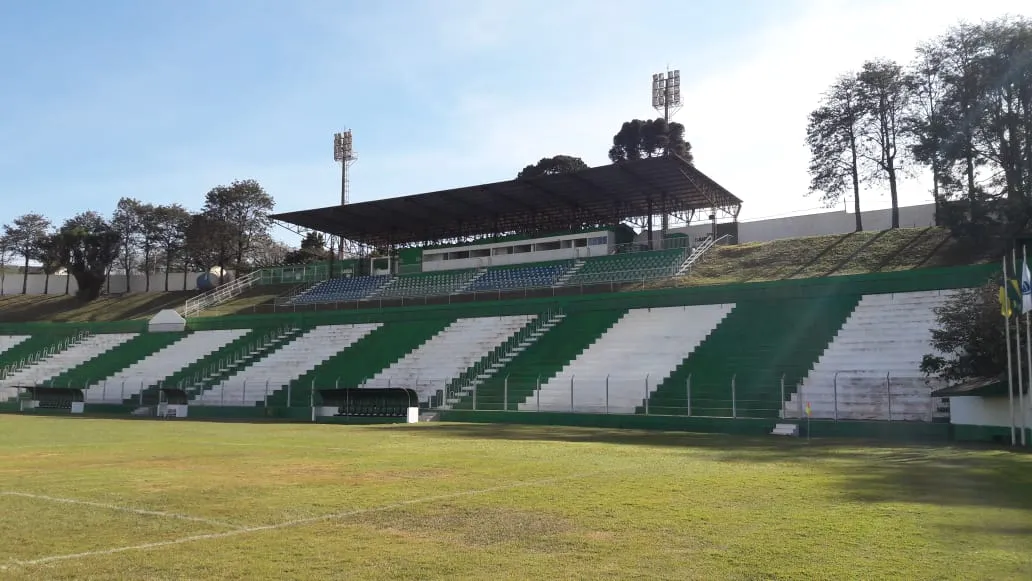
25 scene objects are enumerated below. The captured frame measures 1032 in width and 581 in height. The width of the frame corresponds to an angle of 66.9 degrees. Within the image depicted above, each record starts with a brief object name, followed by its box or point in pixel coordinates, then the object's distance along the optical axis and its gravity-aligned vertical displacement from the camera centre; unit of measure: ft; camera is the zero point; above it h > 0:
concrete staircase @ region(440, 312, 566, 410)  104.78 +2.12
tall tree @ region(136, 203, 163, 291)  248.73 +45.47
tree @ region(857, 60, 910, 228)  169.58 +58.03
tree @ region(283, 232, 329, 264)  291.79 +44.23
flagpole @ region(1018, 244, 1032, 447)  56.52 +1.92
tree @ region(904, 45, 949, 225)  134.00 +42.10
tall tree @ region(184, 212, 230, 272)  234.58 +40.39
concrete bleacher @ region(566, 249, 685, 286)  146.92 +20.77
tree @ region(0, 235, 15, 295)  264.31 +41.50
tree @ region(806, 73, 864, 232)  174.91 +52.47
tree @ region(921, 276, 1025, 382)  68.95 +3.06
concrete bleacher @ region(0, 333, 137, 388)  148.36 +2.41
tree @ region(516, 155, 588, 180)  299.99 +80.25
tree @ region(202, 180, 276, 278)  239.30 +48.48
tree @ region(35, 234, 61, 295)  230.68 +35.41
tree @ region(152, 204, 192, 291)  250.16 +45.97
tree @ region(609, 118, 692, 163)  282.97 +86.46
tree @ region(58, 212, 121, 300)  225.56 +33.93
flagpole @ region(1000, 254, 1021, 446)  59.03 +0.12
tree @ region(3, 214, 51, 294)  263.29 +46.30
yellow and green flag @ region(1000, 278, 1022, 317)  60.96 +5.87
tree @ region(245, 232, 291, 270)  257.75 +40.27
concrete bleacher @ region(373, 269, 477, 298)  163.84 +19.06
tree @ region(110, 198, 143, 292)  247.70 +46.50
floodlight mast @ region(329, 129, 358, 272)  260.62 +73.69
